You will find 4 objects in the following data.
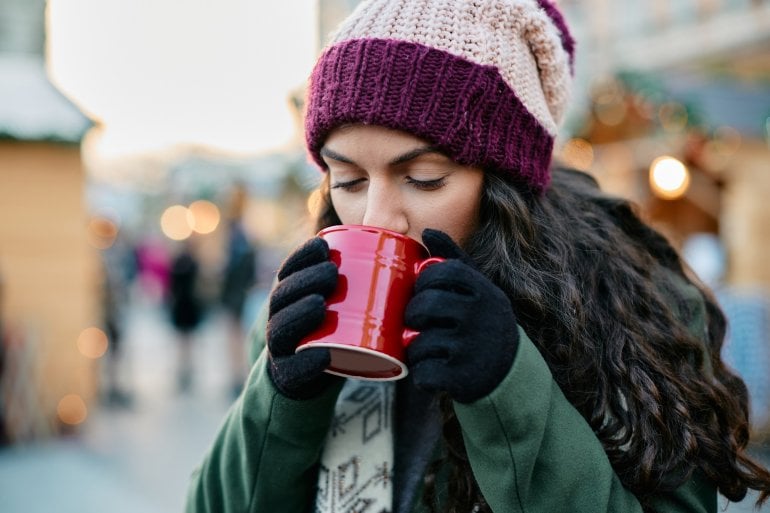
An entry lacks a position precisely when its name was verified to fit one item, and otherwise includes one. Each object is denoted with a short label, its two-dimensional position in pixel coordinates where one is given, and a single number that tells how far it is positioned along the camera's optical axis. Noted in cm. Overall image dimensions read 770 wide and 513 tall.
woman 123
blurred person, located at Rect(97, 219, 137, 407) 811
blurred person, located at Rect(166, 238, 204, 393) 856
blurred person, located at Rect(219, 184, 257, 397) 834
